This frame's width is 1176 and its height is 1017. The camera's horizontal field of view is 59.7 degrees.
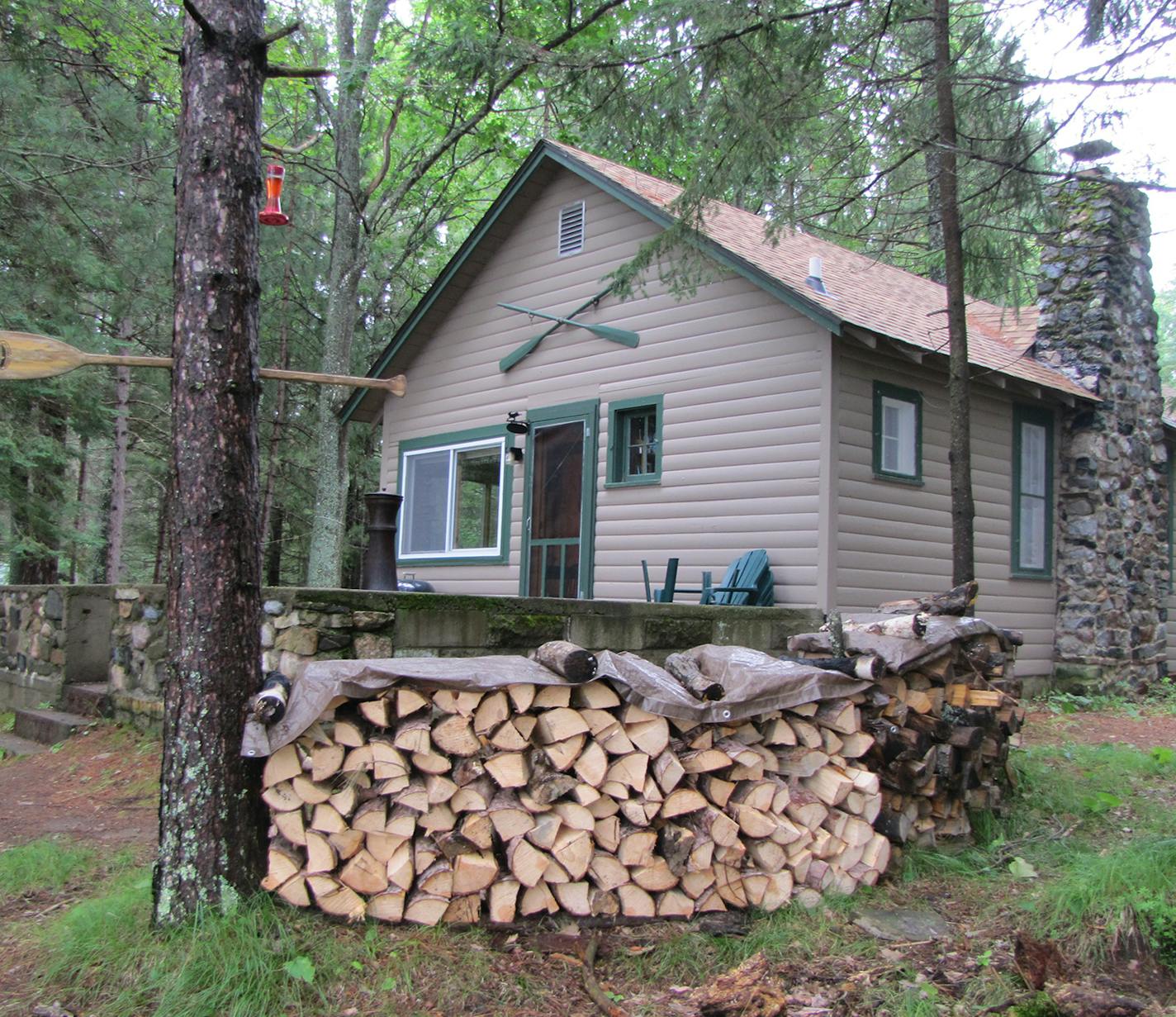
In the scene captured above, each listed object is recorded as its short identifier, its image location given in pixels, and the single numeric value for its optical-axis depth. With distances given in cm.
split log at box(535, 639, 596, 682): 350
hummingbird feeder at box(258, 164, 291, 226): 610
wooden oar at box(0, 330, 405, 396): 350
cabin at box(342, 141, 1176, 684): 820
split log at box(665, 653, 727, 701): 377
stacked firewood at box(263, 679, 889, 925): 331
